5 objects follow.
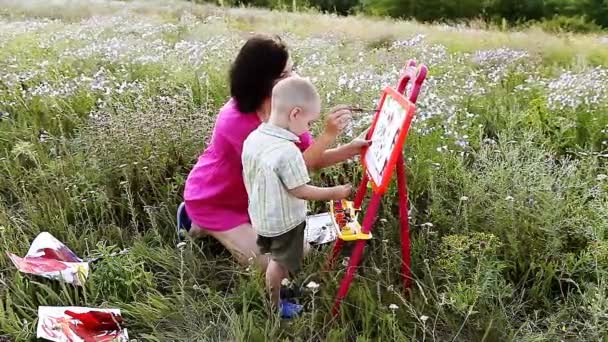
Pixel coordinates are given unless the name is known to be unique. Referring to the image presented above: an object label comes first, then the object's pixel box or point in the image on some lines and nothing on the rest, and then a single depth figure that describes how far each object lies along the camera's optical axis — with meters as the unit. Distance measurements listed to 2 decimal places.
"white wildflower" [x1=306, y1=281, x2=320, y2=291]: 2.74
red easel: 2.71
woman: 3.17
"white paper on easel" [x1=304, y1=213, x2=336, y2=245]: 3.71
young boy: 2.91
